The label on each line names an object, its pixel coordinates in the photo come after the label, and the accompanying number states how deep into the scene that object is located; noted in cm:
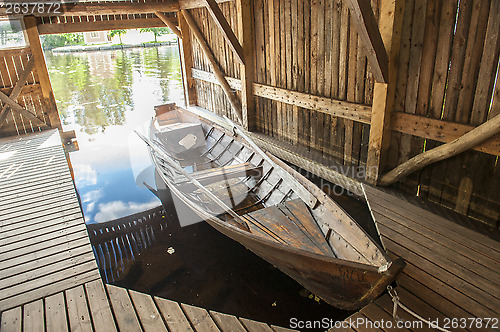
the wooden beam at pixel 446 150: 361
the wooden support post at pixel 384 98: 425
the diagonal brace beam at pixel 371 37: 400
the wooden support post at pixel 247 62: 703
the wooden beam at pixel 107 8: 786
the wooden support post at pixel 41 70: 790
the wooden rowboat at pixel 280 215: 294
